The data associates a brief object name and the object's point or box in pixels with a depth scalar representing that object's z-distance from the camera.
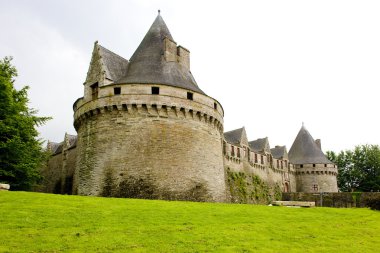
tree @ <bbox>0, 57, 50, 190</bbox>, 21.78
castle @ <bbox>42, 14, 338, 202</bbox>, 21.59
